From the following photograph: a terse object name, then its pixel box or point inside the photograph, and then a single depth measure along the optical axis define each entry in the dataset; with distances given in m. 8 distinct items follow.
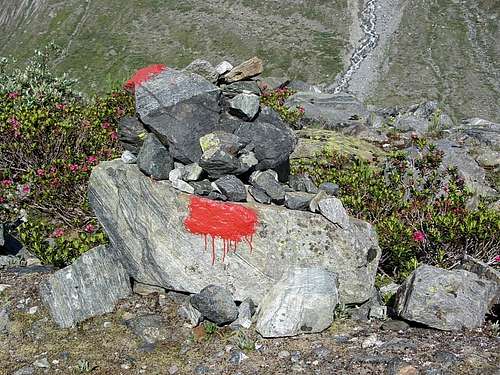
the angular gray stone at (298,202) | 9.96
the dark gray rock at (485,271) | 9.17
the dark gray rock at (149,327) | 9.29
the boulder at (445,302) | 8.70
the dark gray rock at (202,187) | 9.87
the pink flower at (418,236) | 11.21
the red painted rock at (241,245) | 9.58
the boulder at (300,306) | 8.81
